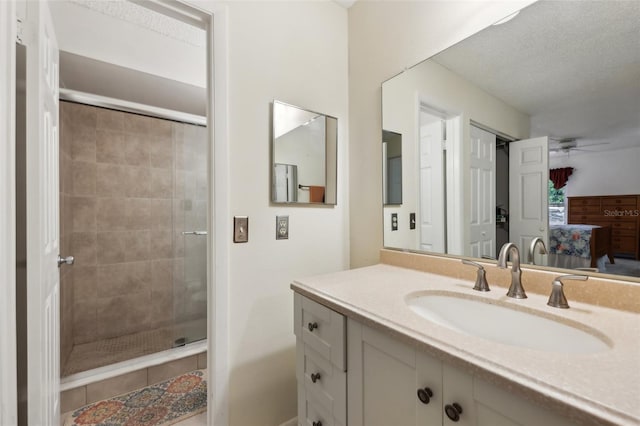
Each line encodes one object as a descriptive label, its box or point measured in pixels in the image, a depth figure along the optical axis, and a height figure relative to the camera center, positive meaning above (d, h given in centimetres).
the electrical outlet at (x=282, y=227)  138 -8
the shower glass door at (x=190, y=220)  249 -8
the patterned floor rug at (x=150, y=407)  148 -110
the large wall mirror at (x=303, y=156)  137 +29
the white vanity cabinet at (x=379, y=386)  52 -42
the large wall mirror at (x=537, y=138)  81 +26
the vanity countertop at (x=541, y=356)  41 -28
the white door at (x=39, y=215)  92 -1
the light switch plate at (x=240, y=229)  126 -8
